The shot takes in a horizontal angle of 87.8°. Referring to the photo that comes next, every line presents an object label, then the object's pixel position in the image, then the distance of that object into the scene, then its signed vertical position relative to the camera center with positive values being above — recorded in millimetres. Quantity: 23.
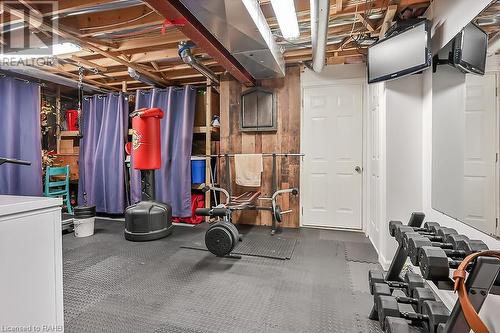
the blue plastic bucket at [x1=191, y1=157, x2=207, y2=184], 4500 -126
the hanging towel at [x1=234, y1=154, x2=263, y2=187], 4018 -103
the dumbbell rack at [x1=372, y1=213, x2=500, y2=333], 1007 -509
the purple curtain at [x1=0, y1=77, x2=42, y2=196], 3852 +447
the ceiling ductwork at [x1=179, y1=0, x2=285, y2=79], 1971 +1193
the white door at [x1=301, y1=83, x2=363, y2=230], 3934 +93
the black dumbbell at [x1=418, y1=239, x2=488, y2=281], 1151 -454
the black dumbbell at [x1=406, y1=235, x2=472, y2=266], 1289 -449
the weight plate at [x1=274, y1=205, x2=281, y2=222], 3605 -721
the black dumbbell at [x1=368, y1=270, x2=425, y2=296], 1768 -859
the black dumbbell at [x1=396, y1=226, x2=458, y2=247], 1532 -451
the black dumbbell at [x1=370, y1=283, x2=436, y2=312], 1577 -859
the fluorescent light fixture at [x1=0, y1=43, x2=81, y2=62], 3176 +1428
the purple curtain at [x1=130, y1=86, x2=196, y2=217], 4422 +286
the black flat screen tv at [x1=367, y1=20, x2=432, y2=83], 2137 +965
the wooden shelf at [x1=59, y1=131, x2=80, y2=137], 5096 +601
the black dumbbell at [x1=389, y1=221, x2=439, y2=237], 1739 -459
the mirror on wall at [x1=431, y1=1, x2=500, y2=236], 1444 +210
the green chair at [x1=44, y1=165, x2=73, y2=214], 4371 -347
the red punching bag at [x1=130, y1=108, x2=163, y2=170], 3551 +345
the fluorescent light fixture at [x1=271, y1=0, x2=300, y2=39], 2009 +1249
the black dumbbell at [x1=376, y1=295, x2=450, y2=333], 1360 -858
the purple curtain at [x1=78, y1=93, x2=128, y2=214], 4711 +220
